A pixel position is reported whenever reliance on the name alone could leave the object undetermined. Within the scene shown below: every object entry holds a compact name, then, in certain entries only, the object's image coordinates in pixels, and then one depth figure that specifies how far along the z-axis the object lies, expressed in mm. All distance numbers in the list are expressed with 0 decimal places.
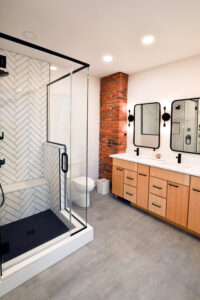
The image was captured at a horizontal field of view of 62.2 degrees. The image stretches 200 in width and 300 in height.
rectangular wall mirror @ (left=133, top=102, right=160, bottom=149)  3137
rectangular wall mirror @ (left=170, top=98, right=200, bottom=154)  2605
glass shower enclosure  2340
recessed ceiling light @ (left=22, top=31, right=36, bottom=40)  2062
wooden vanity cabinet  2193
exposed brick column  3518
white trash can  3566
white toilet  2897
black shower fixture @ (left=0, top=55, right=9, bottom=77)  1520
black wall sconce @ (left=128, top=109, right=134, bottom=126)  3527
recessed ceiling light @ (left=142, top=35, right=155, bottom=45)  2108
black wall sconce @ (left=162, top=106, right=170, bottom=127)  2922
